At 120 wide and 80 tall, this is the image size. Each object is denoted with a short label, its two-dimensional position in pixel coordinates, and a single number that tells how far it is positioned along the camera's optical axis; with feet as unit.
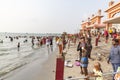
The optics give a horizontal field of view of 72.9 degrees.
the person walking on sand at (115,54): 9.39
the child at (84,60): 10.68
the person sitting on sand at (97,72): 8.43
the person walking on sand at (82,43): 12.13
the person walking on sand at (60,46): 22.00
